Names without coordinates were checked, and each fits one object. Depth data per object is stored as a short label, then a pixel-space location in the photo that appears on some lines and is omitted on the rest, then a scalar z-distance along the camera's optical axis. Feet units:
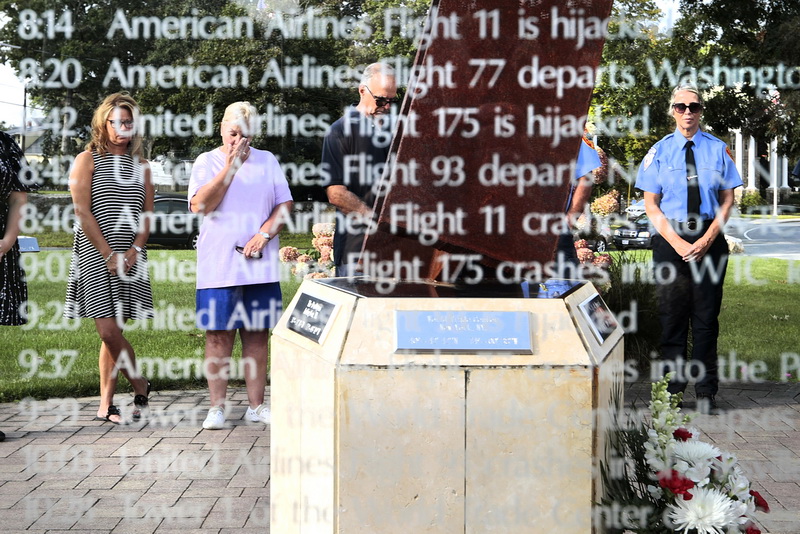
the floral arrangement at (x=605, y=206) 23.90
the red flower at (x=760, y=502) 10.46
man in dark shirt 15.65
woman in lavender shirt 17.97
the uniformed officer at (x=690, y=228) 19.75
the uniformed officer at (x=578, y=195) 17.90
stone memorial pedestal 8.82
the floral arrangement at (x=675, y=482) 9.58
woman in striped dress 18.42
